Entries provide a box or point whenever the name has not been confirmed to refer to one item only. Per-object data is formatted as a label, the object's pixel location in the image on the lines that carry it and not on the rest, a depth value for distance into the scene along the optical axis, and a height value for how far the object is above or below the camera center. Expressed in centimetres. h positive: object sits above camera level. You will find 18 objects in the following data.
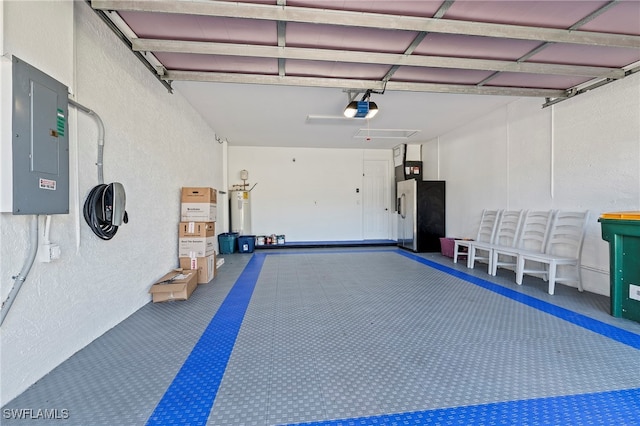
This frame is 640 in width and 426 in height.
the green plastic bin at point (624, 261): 262 -48
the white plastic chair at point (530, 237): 421 -38
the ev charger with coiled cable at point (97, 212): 219 +1
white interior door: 850 +41
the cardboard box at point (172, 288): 319 -87
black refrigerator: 677 -4
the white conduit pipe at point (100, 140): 226 +60
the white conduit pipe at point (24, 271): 153 -34
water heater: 754 +12
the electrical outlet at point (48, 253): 177 -25
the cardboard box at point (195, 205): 409 +11
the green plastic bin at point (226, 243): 670 -73
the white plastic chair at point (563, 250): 351 -53
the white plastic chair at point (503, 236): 454 -40
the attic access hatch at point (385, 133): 632 +187
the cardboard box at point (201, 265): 393 -75
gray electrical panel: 152 +41
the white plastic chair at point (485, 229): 518 -32
